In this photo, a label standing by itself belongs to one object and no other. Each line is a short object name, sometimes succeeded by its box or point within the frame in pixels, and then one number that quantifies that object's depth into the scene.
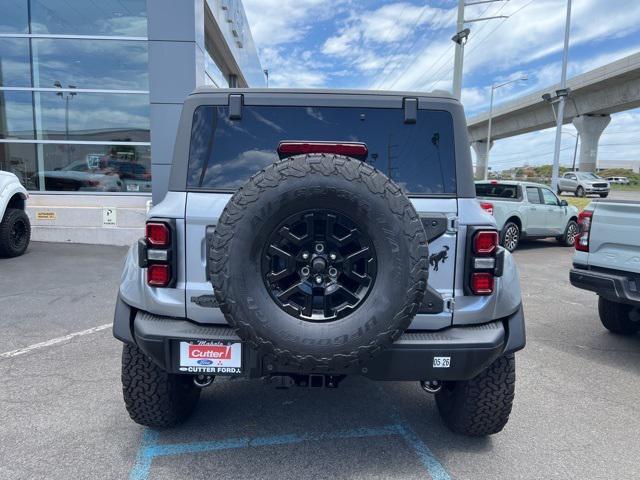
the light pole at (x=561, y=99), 18.55
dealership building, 10.88
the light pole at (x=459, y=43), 15.41
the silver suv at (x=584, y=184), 31.48
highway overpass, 31.18
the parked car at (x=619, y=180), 65.79
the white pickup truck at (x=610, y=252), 4.12
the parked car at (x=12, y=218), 8.06
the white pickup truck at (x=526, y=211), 11.03
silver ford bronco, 2.13
